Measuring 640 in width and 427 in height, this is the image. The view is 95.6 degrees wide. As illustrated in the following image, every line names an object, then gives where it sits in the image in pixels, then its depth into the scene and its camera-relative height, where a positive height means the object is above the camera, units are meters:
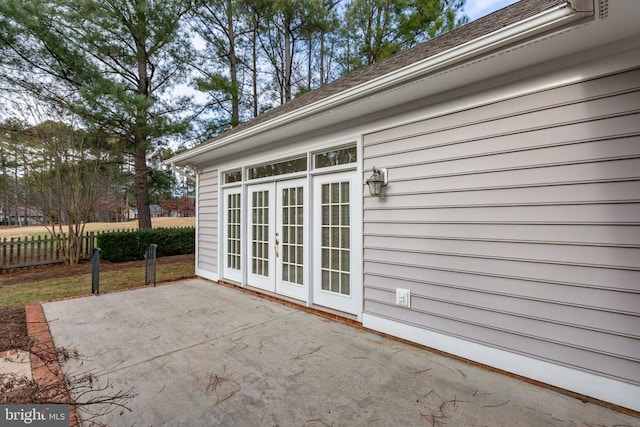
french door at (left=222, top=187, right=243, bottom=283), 5.32 -0.39
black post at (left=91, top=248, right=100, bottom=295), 4.70 -0.99
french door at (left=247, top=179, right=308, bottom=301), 4.18 -0.37
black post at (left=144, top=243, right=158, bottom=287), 5.36 -0.92
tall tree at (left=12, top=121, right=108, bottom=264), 7.37 +1.00
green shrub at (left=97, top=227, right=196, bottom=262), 8.26 -0.89
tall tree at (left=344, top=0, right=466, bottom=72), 8.55 +6.05
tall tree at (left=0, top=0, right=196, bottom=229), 7.62 +4.55
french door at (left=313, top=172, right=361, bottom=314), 3.53 -0.37
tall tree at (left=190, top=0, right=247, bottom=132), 10.23 +6.00
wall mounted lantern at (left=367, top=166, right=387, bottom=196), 3.16 +0.36
